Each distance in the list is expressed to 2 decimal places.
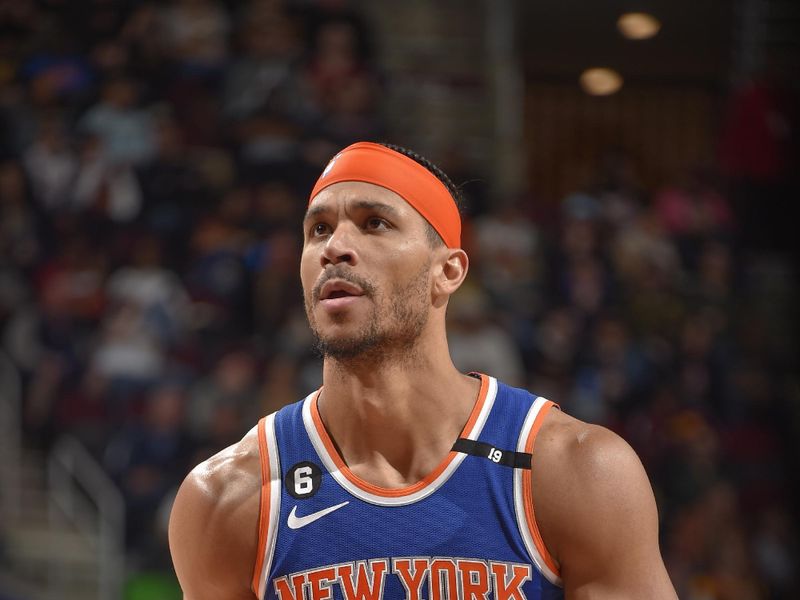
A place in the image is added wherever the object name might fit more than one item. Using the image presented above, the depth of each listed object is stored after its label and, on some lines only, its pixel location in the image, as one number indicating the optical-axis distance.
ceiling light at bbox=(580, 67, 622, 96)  25.14
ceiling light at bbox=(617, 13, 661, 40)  22.70
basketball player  5.51
